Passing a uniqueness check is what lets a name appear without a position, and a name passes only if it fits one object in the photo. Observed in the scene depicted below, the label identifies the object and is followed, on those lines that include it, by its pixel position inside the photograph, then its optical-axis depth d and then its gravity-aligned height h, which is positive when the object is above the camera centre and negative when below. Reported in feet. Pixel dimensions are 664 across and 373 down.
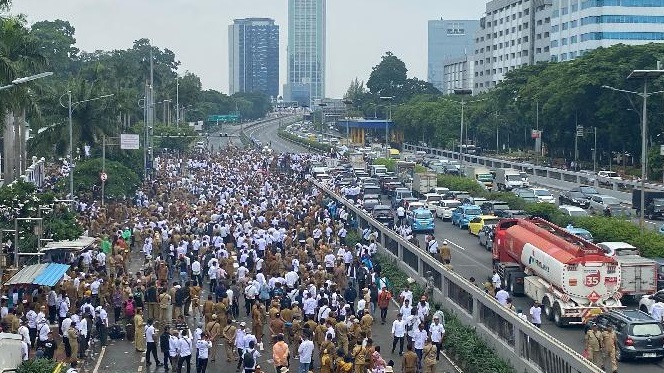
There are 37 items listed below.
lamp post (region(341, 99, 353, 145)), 454.81 -13.59
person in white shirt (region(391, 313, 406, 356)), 83.82 -17.27
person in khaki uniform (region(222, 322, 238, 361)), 83.46 -17.73
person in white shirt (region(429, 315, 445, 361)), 80.79 -16.74
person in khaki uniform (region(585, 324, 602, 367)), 75.87 -16.70
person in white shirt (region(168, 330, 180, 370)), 77.92 -17.17
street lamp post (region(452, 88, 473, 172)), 264.15 +3.23
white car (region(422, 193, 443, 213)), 188.59 -16.89
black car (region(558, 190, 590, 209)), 193.57 -16.94
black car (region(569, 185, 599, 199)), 195.21 -15.77
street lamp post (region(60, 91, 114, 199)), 153.59 -8.68
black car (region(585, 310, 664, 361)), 79.00 -16.82
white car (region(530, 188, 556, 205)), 189.26 -16.13
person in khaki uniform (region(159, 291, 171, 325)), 93.56 -17.18
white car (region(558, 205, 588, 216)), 157.20 -15.43
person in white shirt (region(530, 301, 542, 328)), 86.89 -16.69
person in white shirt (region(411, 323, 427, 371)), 79.56 -17.07
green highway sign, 583.99 -6.38
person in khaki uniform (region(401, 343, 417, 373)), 74.90 -17.56
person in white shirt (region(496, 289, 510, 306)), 91.03 -15.94
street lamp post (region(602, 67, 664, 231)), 134.41 -0.99
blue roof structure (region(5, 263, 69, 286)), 88.17 -13.99
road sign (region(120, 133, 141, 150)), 205.46 -6.54
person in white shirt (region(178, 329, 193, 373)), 77.66 -17.18
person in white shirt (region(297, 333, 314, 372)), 75.87 -17.02
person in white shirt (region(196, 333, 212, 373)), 76.69 -17.32
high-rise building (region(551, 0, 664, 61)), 395.75 +29.96
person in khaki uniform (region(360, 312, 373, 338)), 81.41 -16.39
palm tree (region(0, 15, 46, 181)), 122.11 +3.38
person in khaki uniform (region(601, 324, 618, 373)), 75.00 -16.55
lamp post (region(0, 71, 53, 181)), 176.65 -7.38
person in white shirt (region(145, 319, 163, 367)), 80.79 -17.50
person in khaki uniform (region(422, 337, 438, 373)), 75.66 -17.46
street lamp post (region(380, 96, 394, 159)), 347.48 -2.79
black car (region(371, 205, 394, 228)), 169.37 -16.97
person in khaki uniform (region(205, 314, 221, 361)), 82.89 -16.99
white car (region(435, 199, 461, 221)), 182.27 -17.17
